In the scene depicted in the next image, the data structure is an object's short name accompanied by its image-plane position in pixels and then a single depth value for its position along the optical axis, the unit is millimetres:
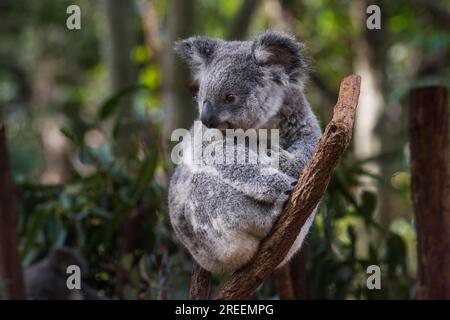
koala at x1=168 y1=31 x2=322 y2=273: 2693
